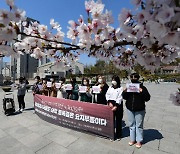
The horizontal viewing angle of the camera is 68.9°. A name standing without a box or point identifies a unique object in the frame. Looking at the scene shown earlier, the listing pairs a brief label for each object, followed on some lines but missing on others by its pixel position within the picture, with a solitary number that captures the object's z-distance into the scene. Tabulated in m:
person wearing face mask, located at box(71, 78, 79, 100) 5.48
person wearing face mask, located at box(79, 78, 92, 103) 4.93
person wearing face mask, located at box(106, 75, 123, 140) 3.57
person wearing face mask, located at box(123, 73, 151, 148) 3.20
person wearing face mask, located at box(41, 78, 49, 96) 6.06
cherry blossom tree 0.64
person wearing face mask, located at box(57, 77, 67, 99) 5.76
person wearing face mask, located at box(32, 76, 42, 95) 6.08
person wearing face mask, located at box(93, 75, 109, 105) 4.52
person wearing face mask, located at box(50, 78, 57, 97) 5.91
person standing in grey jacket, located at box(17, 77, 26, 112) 6.20
